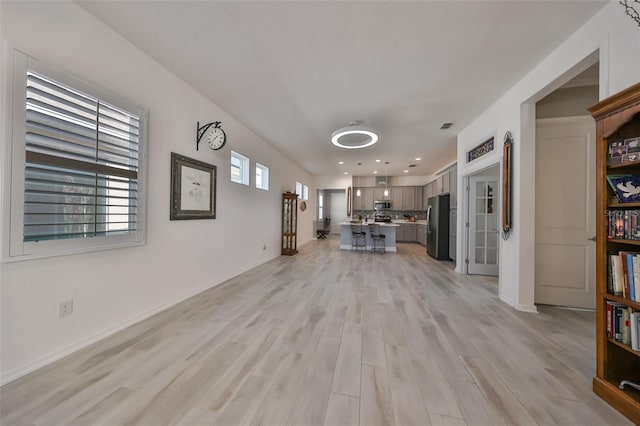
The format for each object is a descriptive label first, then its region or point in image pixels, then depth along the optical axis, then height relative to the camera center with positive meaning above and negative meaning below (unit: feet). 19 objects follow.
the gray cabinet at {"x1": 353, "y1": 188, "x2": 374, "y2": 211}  32.65 +2.29
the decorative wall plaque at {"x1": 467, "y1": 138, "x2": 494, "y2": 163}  11.95 +3.89
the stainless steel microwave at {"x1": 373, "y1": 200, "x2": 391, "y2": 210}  30.19 +1.47
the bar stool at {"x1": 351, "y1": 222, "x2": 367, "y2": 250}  23.15 -2.31
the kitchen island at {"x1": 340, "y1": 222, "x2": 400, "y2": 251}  23.61 -2.07
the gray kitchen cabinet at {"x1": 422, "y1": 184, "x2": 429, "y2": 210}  30.40 +2.53
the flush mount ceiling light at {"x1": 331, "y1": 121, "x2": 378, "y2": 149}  11.28 +4.28
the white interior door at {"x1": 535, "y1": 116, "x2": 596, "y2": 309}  9.22 +0.29
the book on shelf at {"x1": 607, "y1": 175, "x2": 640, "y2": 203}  4.40 +0.65
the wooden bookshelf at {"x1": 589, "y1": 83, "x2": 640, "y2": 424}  4.57 -0.61
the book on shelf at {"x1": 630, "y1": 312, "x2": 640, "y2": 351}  4.29 -2.19
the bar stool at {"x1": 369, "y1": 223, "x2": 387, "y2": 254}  22.52 -2.37
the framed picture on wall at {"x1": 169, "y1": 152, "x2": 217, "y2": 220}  9.21 +1.13
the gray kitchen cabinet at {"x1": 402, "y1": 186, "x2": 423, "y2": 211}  31.04 +2.56
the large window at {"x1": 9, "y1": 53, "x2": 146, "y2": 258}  5.12 +1.24
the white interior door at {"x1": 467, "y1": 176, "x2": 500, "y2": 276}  14.29 -0.51
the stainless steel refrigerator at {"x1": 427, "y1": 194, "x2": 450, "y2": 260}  19.30 -1.02
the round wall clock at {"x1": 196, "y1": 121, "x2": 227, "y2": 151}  10.77 +3.77
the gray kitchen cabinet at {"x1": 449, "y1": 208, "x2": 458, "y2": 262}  18.34 -1.35
